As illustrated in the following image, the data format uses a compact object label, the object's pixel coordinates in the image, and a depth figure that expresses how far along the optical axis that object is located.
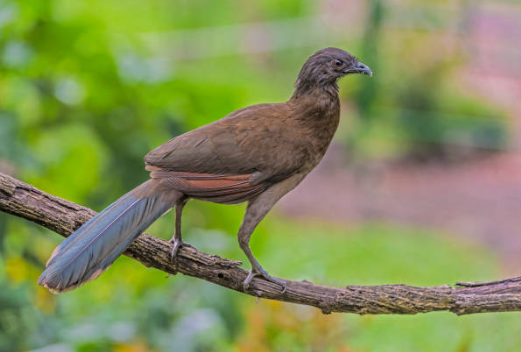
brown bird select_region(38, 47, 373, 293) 5.21
